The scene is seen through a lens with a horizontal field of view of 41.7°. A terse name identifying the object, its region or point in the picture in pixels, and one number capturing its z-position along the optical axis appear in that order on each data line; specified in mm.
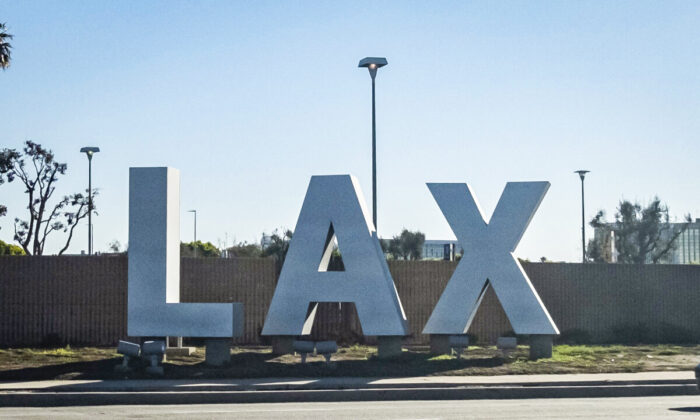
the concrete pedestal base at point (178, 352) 22266
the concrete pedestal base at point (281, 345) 22469
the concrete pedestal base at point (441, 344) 22986
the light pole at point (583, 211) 44469
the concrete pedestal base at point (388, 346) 21859
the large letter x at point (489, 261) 22297
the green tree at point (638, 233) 52344
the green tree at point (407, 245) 56562
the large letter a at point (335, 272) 21812
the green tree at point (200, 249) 53675
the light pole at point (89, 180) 39469
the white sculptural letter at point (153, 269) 21078
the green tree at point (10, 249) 51606
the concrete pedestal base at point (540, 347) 22141
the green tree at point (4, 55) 26516
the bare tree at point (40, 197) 41750
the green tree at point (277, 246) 40419
